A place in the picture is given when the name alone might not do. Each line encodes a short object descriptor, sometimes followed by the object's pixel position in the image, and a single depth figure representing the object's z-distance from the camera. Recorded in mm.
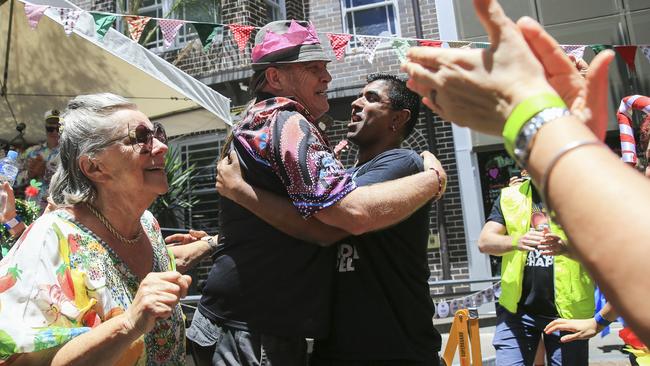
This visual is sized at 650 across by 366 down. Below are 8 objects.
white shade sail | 6398
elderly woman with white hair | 1643
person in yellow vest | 3941
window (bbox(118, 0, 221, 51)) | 10867
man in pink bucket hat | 1902
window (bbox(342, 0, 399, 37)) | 10648
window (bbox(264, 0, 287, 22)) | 11367
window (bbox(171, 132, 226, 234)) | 11023
